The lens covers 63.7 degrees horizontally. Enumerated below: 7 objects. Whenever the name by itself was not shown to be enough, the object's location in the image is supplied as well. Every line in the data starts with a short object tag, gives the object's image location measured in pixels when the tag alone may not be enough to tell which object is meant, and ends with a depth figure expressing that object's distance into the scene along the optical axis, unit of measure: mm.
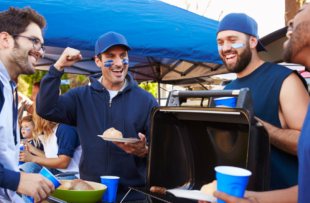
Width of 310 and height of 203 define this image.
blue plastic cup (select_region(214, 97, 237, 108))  1442
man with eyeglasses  1456
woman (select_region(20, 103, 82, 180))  3232
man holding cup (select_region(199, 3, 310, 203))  931
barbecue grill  1389
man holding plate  2164
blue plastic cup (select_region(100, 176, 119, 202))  1815
